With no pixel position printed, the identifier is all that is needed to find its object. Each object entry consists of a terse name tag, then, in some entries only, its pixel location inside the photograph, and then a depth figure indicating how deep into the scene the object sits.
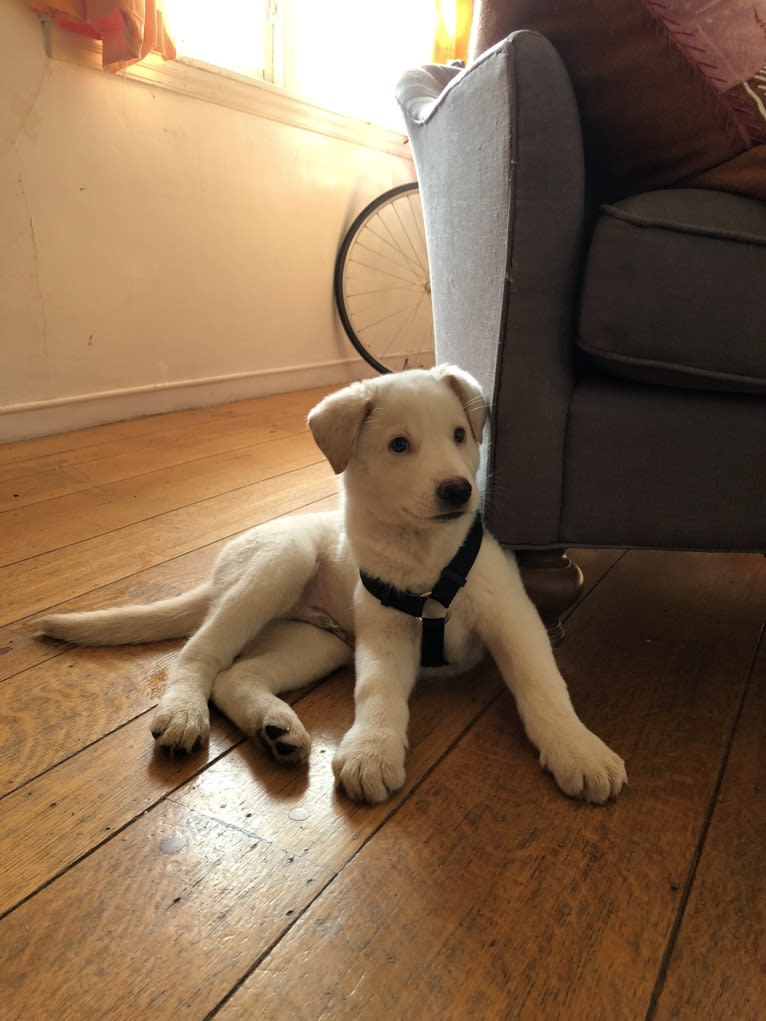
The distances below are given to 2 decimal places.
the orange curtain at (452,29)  3.93
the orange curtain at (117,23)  2.36
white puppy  1.01
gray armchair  1.07
